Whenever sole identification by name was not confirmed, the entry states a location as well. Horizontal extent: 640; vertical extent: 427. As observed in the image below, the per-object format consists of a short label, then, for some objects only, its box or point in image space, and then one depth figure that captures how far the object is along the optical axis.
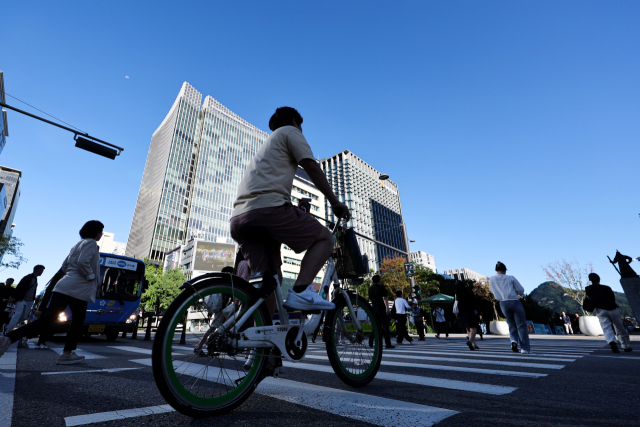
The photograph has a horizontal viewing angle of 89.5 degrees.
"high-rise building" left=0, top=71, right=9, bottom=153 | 61.05
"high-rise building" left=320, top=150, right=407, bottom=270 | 90.75
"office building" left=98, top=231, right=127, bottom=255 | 120.66
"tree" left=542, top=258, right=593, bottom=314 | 23.08
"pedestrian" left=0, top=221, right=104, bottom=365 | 3.81
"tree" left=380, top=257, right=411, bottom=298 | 38.22
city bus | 9.56
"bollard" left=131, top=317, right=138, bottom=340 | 11.34
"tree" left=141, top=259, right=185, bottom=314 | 46.09
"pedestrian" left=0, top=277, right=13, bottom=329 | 7.99
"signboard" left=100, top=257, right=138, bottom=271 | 10.98
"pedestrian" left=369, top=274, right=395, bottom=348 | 7.97
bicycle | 1.58
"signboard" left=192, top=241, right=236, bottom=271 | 65.56
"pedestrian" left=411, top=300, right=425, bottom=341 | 12.80
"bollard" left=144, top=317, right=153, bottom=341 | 10.77
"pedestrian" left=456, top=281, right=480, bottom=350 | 8.13
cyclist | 2.12
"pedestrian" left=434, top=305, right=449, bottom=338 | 17.14
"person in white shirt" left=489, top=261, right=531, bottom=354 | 6.30
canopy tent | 17.52
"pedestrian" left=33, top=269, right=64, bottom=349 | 4.42
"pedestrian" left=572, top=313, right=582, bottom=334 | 28.70
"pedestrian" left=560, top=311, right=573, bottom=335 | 24.28
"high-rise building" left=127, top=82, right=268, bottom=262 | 81.81
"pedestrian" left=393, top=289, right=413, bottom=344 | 10.01
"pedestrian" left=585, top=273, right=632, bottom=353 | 6.30
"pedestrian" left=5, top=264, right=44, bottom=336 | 6.84
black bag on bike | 3.07
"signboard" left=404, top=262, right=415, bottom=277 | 19.64
